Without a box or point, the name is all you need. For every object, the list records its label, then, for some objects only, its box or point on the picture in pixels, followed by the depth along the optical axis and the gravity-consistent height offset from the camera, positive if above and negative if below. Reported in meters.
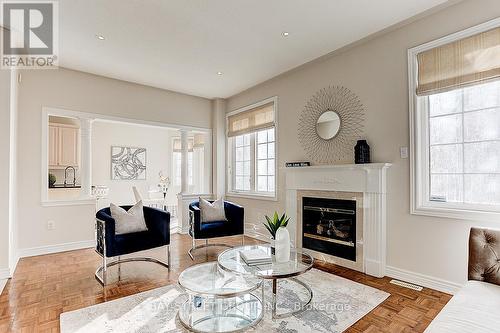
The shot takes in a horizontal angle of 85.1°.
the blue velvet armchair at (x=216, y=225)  3.76 -0.80
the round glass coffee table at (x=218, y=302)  1.97 -1.15
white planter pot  2.40 -0.68
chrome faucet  6.21 -0.11
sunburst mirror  3.43 +0.60
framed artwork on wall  7.20 +0.16
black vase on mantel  3.20 +0.19
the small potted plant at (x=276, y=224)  2.46 -0.51
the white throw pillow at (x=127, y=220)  3.17 -0.61
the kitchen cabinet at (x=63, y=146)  5.74 +0.51
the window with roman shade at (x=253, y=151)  4.78 +0.35
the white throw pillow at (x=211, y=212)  4.02 -0.64
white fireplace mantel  3.06 -0.35
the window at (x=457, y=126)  2.44 +0.42
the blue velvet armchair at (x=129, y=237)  2.87 -0.77
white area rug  2.01 -1.18
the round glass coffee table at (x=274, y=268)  2.11 -0.81
